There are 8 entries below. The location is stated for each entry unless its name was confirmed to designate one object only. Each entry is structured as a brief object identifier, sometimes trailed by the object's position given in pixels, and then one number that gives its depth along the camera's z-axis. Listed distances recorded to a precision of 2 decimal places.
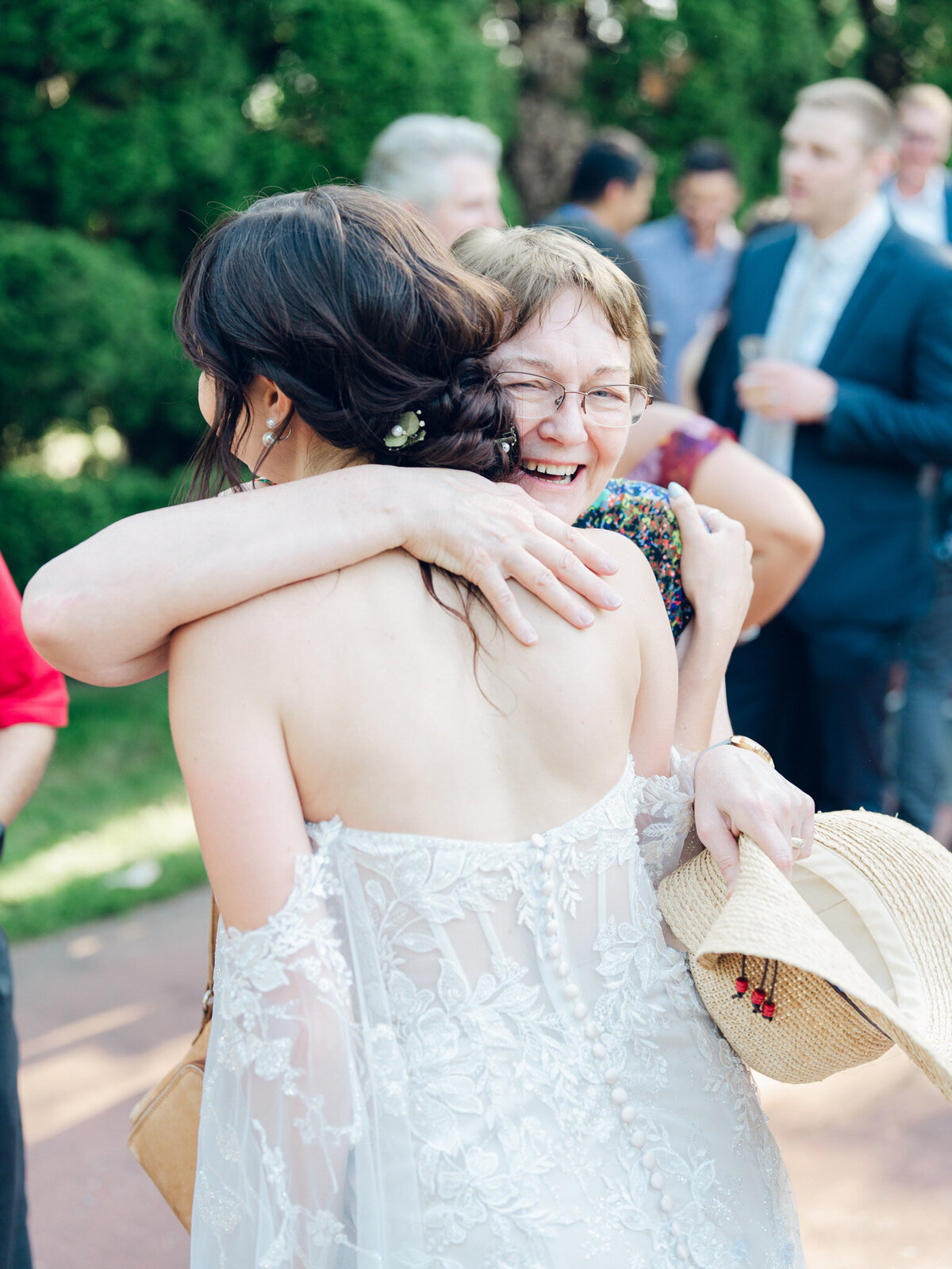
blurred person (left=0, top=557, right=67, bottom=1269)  2.01
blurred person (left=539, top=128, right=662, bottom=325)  4.75
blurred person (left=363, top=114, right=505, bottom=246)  3.66
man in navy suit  3.72
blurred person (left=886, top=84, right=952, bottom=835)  4.56
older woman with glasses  1.34
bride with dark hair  1.31
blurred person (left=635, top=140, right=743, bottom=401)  6.96
